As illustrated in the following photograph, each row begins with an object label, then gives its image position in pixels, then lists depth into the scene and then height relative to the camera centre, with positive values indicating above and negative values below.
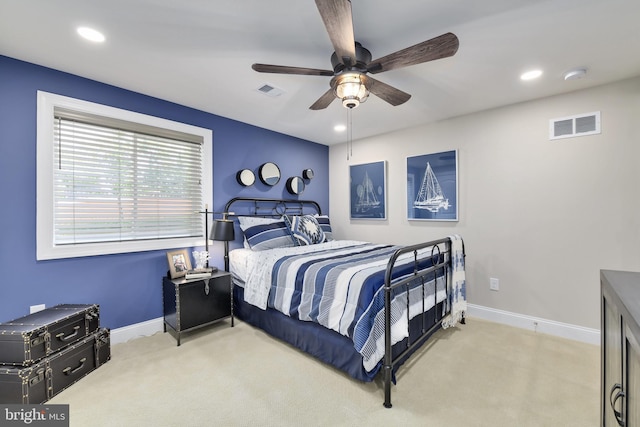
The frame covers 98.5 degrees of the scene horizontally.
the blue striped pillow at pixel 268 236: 3.31 -0.28
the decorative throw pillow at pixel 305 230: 3.61 -0.22
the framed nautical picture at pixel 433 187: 3.49 +0.34
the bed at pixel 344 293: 1.90 -0.67
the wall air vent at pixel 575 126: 2.63 +0.84
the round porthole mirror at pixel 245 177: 3.61 +0.49
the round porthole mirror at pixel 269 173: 3.88 +0.58
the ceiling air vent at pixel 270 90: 2.67 +1.23
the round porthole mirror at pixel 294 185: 4.26 +0.45
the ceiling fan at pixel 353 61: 1.37 +0.96
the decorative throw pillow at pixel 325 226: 4.04 -0.19
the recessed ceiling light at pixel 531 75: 2.37 +1.20
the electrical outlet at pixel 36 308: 2.23 -0.75
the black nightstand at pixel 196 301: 2.64 -0.88
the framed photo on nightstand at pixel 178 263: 2.85 -0.51
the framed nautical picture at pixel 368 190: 4.21 +0.36
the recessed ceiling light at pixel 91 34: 1.84 +1.25
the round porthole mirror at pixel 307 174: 4.46 +0.64
